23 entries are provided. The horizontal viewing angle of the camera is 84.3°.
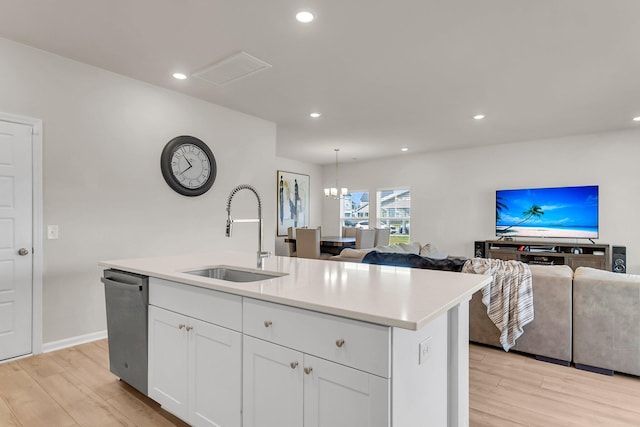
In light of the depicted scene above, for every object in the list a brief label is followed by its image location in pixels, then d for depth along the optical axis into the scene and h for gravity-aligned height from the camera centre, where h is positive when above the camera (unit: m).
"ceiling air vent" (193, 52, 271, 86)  3.12 +1.33
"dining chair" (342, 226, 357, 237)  7.57 -0.44
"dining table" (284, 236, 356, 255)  6.04 -0.57
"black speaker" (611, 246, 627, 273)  5.35 -0.71
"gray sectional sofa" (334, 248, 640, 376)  2.58 -0.83
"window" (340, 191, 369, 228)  8.49 +0.07
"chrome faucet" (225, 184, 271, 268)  2.09 -0.25
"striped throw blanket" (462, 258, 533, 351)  2.84 -0.69
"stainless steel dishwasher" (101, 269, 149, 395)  2.11 -0.71
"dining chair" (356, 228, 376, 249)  6.23 -0.47
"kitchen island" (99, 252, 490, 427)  1.19 -0.55
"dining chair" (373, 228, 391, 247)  6.77 -0.49
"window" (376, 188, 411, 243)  7.83 +0.02
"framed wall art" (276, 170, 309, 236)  7.91 +0.26
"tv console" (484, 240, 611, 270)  5.40 -0.66
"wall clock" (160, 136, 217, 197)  3.82 +0.52
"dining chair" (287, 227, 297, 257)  6.89 -0.73
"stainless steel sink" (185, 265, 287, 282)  2.07 -0.39
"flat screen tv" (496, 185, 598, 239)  5.71 +0.00
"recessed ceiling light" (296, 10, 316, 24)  2.43 +1.37
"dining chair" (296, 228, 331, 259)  5.74 -0.53
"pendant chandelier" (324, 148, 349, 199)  7.06 +0.39
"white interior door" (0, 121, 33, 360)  2.78 -0.23
